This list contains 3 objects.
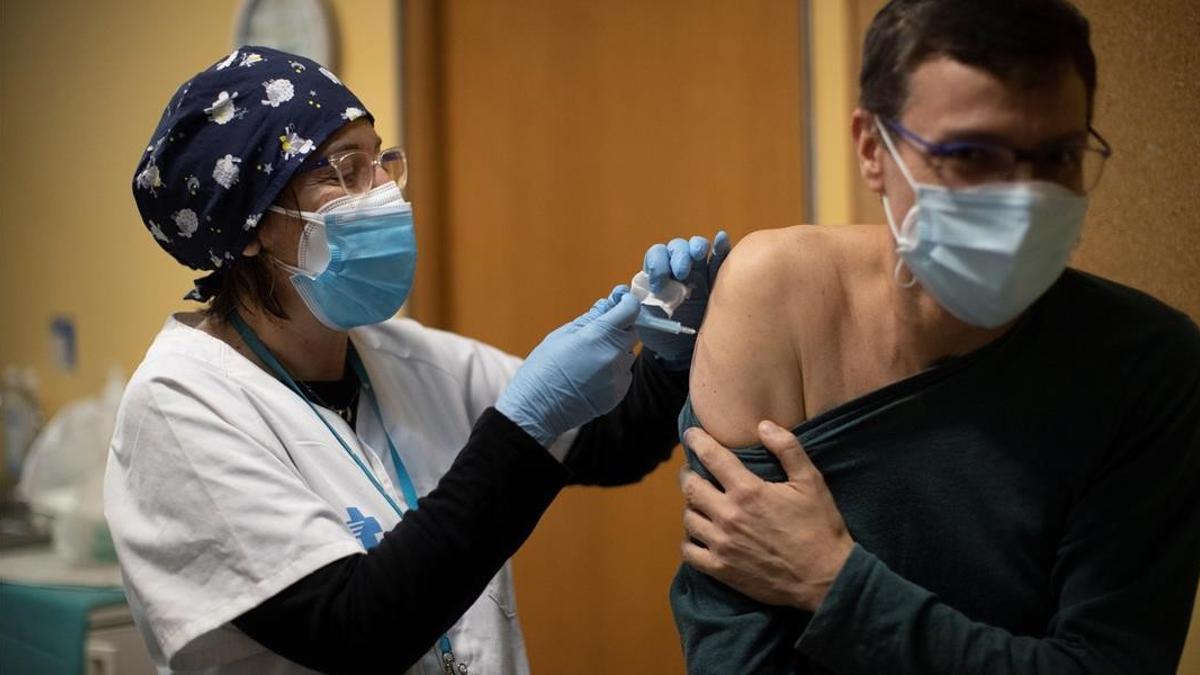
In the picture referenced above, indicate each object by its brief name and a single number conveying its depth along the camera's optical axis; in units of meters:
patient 2.22
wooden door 3.06
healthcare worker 2.40
